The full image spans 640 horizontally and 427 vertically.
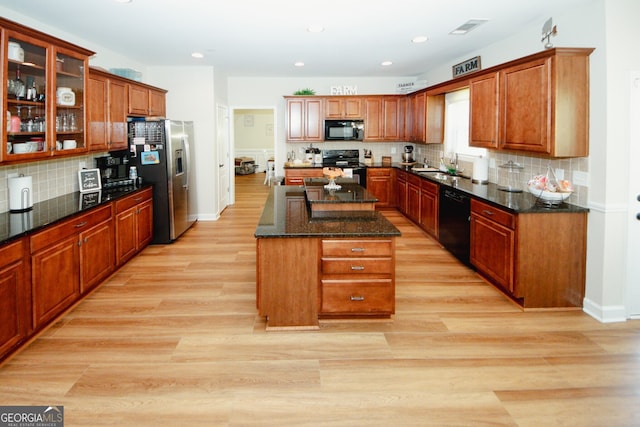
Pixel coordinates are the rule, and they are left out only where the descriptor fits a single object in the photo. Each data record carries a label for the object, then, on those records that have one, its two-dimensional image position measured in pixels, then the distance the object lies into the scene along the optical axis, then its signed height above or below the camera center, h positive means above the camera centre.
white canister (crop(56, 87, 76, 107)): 4.06 +0.74
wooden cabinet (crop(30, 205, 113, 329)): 3.38 -0.65
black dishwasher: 5.23 -0.49
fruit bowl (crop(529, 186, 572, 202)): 4.02 -0.12
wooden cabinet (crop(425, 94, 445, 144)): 7.71 +1.02
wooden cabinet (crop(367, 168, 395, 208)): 8.87 -0.02
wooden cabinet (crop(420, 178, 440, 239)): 6.41 -0.36
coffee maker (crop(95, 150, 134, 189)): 5.71 +0.15
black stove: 9.44 +0.48
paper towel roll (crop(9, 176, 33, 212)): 3.88 -0.10
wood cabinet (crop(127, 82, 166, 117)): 6.07 +1.13
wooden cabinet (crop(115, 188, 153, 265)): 5.06 -0.50
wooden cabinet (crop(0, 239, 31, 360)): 2.95 -0.76
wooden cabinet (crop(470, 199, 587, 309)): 3.93 -0.65
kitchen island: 3.46 -0.68
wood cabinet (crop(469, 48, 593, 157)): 3.89 +0.69
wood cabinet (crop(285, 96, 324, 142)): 9.00 +1.19
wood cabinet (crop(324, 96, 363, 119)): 9.02 +1.41
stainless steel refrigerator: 6.20 +0.21
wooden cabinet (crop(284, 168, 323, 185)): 8.91 +0.15
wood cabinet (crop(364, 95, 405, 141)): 9.02 +1.23
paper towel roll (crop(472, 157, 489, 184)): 5.89 +0.14
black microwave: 9.04 +0.98
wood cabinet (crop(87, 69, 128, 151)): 4.90 +0.78
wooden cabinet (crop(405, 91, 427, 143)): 7.86 +1.13
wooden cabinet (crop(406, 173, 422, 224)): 7.32 -0.26
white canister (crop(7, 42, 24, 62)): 3.39 +0.94
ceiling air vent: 4.75 +1.62
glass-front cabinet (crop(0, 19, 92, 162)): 3.43 +0.69
